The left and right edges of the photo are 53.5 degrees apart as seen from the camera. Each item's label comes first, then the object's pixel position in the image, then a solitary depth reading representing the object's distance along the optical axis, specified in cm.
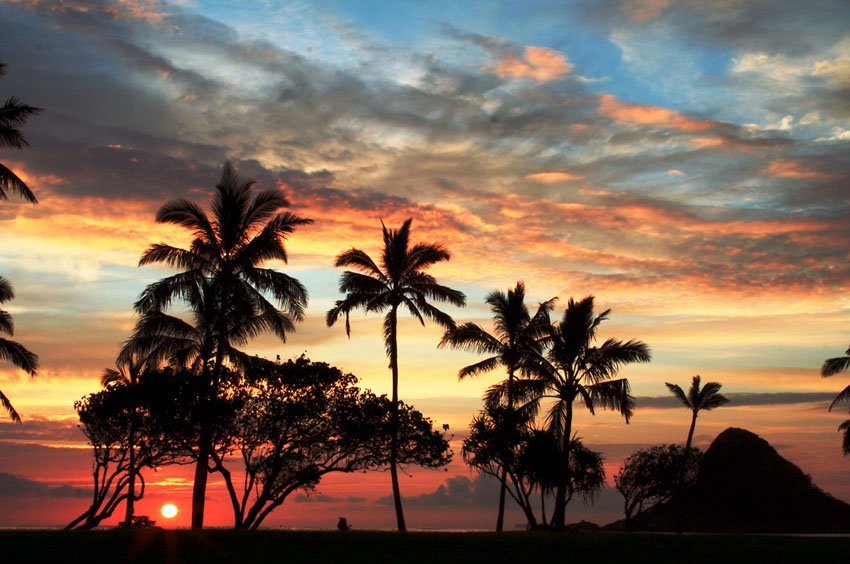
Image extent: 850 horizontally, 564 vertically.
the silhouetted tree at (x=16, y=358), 3791
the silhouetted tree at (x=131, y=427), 4149
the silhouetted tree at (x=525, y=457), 4766
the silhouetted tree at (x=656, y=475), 6241
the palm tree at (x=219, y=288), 3588
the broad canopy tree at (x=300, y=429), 4150
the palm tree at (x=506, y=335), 4916
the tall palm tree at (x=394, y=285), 4384
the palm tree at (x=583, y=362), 4416
